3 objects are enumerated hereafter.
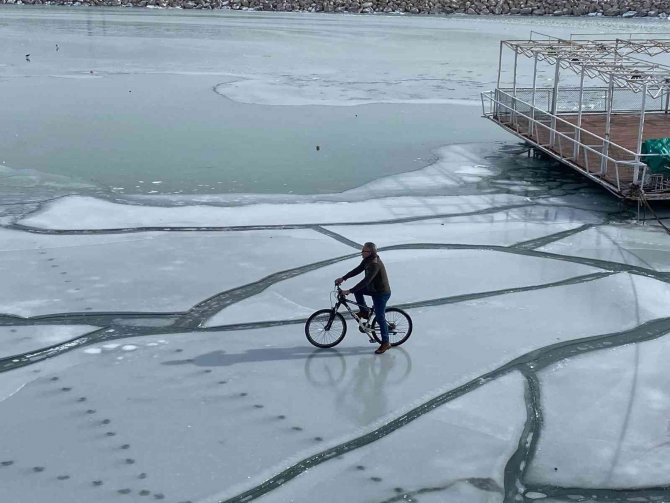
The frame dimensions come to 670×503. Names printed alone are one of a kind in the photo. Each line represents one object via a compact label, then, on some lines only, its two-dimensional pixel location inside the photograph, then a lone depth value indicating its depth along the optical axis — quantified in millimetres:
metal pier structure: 16094
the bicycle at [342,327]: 10125
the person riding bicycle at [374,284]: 9703
